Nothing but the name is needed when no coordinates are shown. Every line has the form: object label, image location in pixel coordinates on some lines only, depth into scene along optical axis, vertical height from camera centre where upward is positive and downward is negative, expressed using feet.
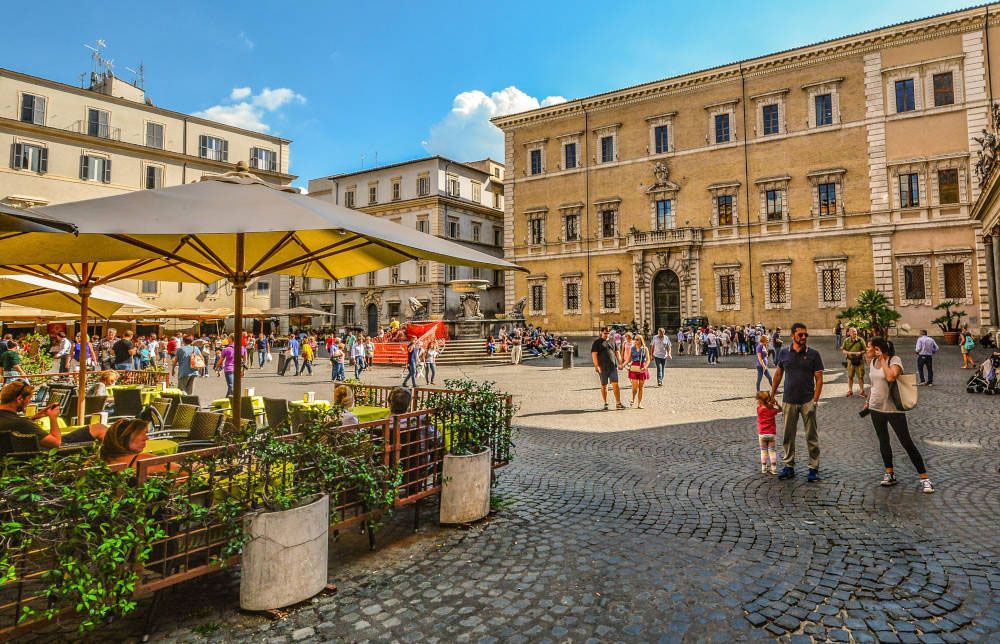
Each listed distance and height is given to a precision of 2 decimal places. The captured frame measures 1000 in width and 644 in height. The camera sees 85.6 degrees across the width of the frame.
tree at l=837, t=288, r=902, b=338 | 77.10 +4.35
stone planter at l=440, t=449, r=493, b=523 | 16.33 -4.31
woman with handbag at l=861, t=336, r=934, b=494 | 18.81 -2.21
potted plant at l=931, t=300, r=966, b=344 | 81.82 +3.25
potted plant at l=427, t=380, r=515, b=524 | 16.35 -3.19
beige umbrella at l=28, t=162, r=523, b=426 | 11.96 +3.26
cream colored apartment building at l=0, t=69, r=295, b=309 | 105.81 +44.27
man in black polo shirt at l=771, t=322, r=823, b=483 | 21.29 -1.69
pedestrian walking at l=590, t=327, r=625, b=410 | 37.78 -1.18
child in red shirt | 21.42 -3.31
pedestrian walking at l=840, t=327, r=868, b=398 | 42.45 -1.20
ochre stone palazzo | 91.76 +31.12
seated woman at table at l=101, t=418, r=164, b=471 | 12.52 -2.14
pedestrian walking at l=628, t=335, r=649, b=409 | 39.55 -1.48
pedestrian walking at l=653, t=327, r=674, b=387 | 53.62 -0.92
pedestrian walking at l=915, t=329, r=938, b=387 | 46.34 -0.93
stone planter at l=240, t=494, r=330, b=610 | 11.26 -4.44
